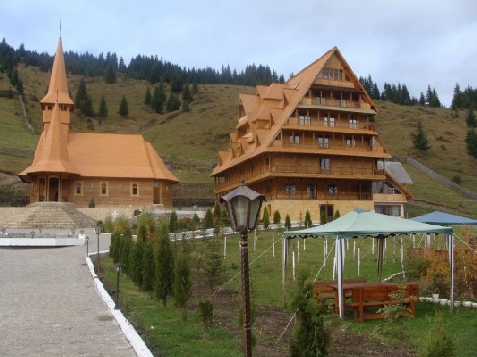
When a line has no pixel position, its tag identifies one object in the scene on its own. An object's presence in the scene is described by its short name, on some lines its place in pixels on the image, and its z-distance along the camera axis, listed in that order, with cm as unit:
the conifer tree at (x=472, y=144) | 7456
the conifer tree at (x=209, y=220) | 3209
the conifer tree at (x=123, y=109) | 11519
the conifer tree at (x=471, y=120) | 9488
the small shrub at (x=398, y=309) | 1050
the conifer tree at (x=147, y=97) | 12599
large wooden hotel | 4166
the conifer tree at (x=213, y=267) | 1452
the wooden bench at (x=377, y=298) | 1108
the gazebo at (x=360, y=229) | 1130
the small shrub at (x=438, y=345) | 563
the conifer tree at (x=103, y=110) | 11141
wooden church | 4453
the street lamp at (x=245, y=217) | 649
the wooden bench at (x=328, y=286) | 1163
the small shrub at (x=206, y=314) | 933
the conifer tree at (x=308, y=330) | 708
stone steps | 3672
